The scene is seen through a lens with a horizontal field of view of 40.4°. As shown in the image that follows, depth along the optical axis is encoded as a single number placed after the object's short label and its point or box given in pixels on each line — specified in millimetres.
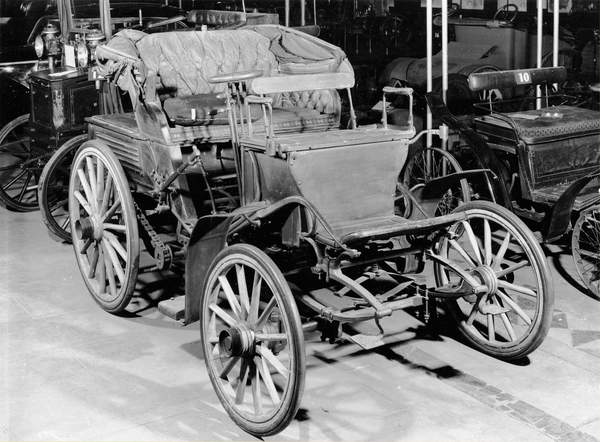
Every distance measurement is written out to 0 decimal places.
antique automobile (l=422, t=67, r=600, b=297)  4844
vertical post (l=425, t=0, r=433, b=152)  5746
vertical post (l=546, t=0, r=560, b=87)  6281
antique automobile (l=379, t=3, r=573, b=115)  8664
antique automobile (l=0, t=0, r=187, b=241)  5637
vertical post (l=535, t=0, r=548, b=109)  6298
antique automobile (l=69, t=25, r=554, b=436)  3322
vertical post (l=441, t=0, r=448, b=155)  5650
